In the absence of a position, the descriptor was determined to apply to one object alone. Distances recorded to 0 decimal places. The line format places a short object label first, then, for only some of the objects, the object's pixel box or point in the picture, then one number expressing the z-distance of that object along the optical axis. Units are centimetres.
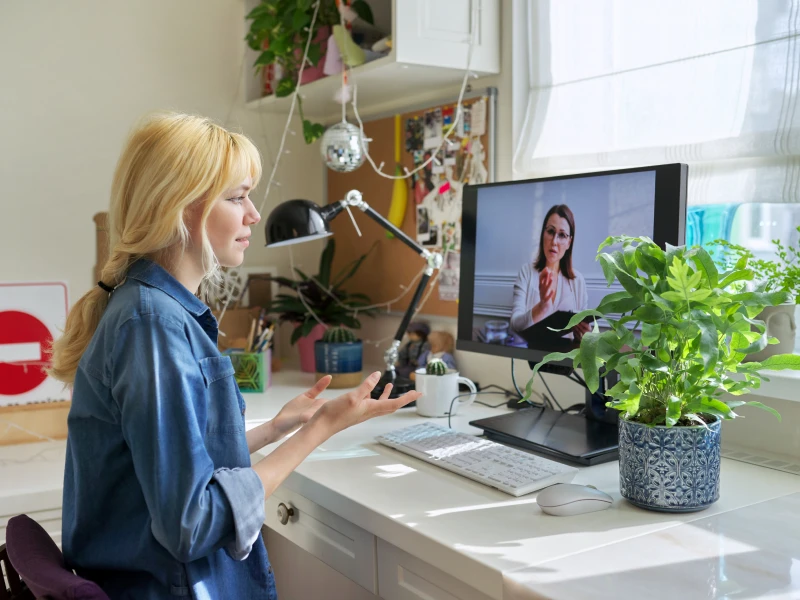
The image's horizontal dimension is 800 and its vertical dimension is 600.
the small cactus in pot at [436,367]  162
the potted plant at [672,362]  99
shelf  180
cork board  210
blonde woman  87
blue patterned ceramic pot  101
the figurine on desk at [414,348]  200
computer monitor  126
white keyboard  113
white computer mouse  102
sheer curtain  134
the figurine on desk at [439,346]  196
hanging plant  198
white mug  160
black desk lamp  170
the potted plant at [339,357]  197
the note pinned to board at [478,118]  188
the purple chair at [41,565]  78
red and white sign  179
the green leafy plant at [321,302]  217
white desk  82
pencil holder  193
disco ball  191
